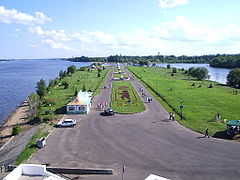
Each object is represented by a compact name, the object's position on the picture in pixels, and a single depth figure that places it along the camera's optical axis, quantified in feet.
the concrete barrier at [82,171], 68.74
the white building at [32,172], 51.50
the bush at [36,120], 129.39
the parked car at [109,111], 132.95
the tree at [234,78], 272.72
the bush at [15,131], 115.96
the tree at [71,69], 405.39
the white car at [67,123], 112.16
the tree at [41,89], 199.72
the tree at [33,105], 136.15
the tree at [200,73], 342.03
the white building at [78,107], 137.69
